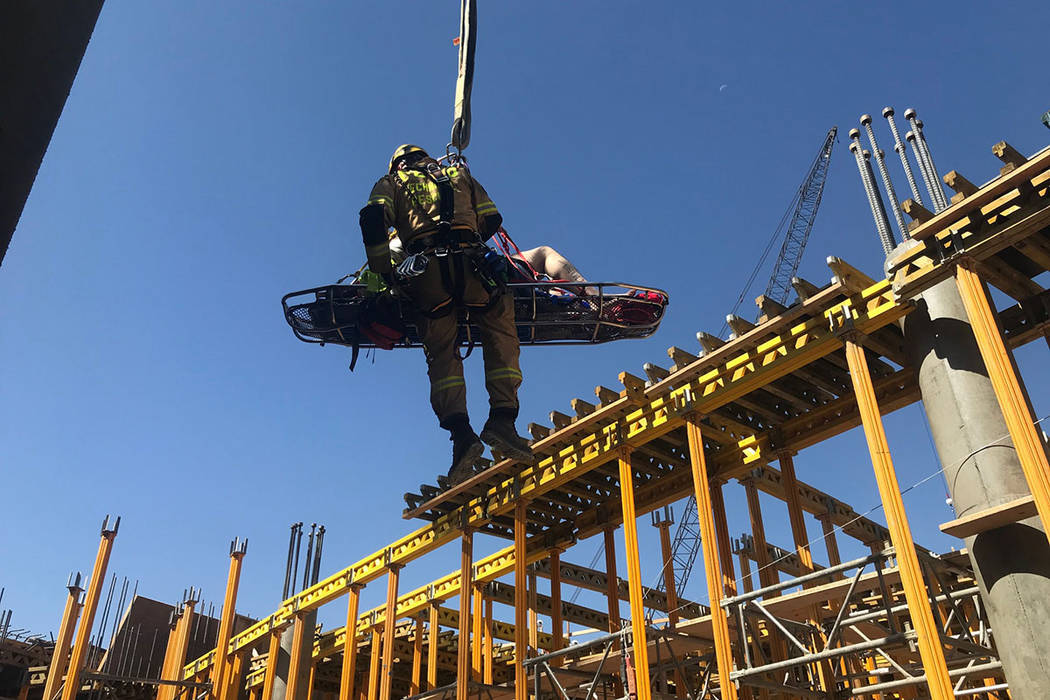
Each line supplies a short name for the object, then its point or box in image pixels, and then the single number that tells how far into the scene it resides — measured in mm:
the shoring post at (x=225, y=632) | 23672
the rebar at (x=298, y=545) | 25594
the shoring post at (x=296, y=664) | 21934
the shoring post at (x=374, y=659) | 21094
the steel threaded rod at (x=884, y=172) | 13758
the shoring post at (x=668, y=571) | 15849
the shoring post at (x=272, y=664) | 22953
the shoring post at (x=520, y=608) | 14875
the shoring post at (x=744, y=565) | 22031
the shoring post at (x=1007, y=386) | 9477
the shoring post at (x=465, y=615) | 16188
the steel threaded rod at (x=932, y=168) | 13462
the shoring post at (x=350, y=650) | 18891
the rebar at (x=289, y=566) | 25375
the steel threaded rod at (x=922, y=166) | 13320
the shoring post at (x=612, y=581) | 17055
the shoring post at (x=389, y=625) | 18656
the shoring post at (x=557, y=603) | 17828
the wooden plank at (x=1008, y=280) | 11805
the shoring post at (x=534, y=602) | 20703
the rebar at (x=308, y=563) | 25312
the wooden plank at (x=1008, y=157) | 10741
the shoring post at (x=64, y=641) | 22422
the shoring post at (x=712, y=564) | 11406
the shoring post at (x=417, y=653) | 20766
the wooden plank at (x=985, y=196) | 10352
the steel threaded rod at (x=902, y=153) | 13719
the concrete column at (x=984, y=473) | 9875
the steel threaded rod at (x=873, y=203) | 13977
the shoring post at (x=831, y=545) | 16594
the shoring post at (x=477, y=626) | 19469
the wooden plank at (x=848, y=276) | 12055
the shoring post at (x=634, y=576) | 12649
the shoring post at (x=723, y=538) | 15508
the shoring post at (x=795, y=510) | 14352
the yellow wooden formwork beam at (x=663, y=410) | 12281
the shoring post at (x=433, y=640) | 20922
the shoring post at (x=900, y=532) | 9516
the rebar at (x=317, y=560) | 25406
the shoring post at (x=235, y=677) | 25000
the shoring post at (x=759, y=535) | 14695
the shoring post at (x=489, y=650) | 19344
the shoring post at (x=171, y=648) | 27281
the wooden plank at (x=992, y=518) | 9969
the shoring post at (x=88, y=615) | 21938
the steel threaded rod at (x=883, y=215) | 13961
